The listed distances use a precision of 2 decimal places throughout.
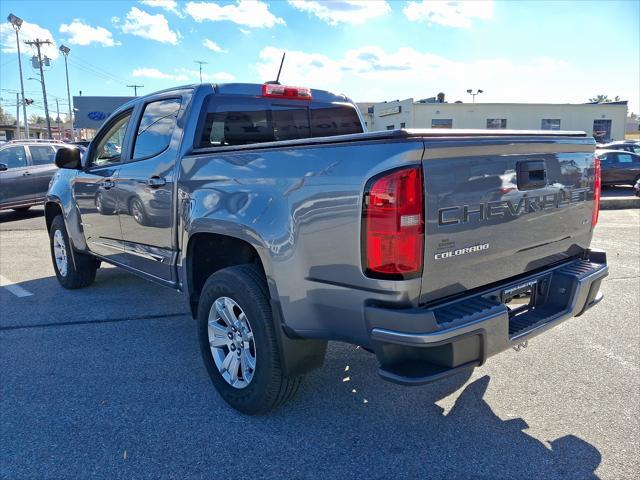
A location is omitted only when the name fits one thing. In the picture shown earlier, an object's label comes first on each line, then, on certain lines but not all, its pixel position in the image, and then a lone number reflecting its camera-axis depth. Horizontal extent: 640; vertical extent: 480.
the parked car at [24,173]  12.04
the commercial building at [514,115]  37.31
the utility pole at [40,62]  48.03
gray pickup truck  2.40
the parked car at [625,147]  18.59
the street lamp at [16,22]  41.25
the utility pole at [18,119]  52.57
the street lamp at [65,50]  53.16
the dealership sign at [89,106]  49.44
